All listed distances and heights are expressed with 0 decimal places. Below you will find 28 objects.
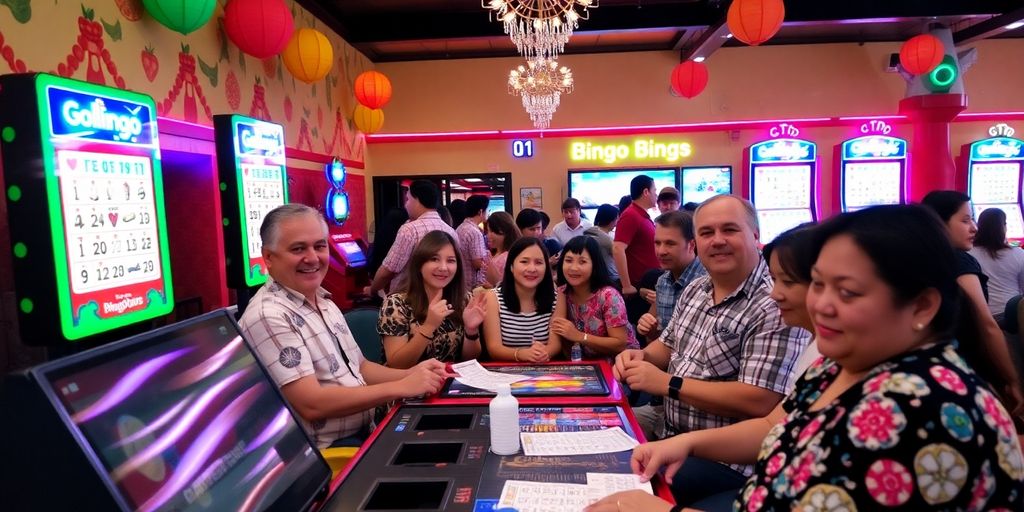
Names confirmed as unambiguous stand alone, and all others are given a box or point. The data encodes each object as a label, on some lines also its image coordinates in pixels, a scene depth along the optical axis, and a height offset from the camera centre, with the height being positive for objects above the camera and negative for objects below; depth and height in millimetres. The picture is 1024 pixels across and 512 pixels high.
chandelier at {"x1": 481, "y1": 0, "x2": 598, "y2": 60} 3869 +1284
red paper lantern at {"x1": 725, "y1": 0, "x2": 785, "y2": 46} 4648 +1422
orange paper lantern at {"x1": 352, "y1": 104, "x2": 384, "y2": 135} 7160 +1190
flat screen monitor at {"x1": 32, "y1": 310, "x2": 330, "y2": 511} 912 -342
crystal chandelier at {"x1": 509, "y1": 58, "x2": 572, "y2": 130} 6273 +1348
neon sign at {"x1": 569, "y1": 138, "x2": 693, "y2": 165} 8273 +783
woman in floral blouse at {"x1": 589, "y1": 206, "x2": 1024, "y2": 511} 836 -297
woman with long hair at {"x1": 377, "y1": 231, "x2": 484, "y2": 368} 2697 -442
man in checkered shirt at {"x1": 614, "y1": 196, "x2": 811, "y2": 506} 1860 -477
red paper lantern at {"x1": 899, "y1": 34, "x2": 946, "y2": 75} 6055 +1426
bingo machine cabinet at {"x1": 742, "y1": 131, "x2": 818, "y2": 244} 7344 +255
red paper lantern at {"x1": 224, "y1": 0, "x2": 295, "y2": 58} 4148 +1361
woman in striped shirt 3029 -446
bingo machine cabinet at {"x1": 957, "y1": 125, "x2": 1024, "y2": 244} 7555 +277
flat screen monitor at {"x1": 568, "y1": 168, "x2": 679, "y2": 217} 7918 +354
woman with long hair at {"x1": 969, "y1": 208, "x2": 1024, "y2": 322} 4035 -434
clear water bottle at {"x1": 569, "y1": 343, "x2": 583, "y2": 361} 2972 -680
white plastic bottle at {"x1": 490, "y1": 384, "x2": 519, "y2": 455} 1582 -545
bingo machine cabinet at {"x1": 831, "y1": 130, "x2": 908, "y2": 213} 7383 +350
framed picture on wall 8398 +224
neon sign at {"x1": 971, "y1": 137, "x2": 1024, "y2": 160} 7555 +553
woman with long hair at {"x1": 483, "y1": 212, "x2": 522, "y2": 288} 4719 -125
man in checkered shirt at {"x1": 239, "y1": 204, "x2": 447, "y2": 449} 1927 -398
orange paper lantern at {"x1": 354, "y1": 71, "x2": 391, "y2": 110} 6348 +1365
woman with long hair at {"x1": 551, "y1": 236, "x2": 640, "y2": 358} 3006 -454
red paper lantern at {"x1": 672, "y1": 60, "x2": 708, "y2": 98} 6707 +1415
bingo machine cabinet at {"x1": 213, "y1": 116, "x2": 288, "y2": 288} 2939 +188
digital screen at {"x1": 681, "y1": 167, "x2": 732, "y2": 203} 7895 +339
